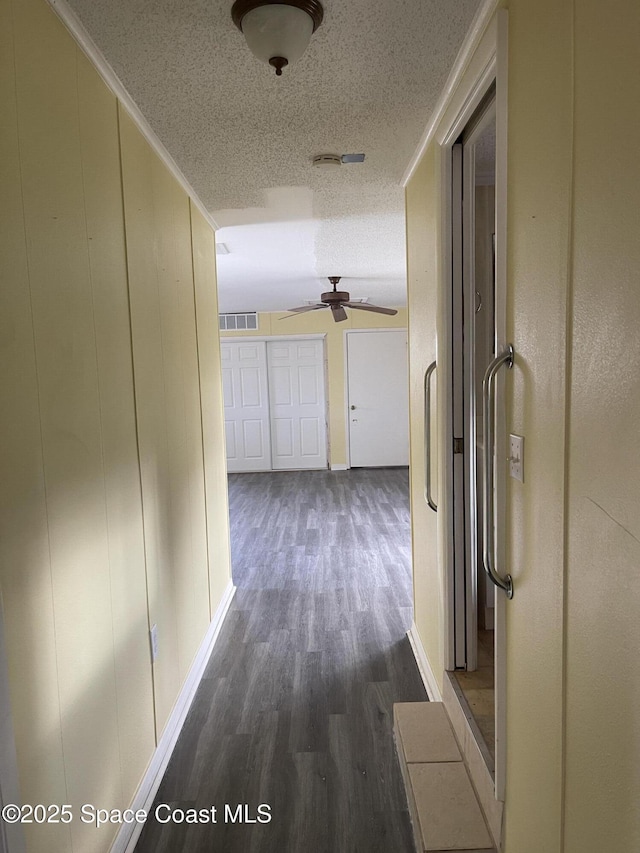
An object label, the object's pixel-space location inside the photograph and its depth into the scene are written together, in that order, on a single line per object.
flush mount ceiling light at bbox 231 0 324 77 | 1.32
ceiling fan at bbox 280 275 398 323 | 5.05
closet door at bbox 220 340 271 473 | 7.64
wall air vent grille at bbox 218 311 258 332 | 7.56
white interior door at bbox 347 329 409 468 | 7.56
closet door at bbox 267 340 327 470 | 7.71
